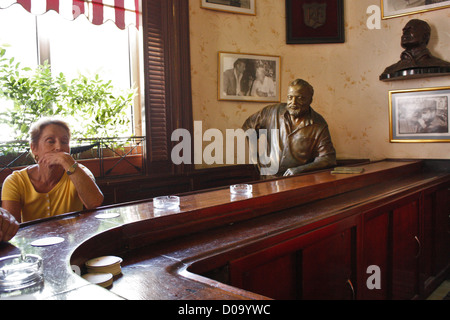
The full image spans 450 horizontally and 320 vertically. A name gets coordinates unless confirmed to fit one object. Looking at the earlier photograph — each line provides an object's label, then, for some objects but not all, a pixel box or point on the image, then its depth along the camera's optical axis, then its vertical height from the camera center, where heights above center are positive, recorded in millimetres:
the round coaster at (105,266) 1238 -408
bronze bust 4199 +840
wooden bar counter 1167 -432
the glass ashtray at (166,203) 1835 -311
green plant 3072 +335
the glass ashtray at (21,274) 933 -331
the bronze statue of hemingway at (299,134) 3624 -3
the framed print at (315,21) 4973 +1448
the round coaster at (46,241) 1323 -354
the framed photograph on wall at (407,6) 4402 +1464
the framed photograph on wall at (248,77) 4551 +709
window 3363 +876
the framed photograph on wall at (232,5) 4334 +1507
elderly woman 1961 -228
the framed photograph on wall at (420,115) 4473 +199
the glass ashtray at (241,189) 2203 -305
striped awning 3137 +1142
